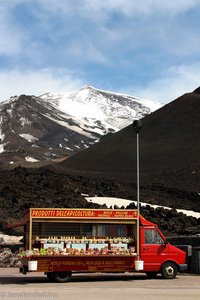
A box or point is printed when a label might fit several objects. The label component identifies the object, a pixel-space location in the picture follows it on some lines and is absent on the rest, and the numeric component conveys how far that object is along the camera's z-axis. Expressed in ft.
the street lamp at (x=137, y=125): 90.02
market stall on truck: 70.85
